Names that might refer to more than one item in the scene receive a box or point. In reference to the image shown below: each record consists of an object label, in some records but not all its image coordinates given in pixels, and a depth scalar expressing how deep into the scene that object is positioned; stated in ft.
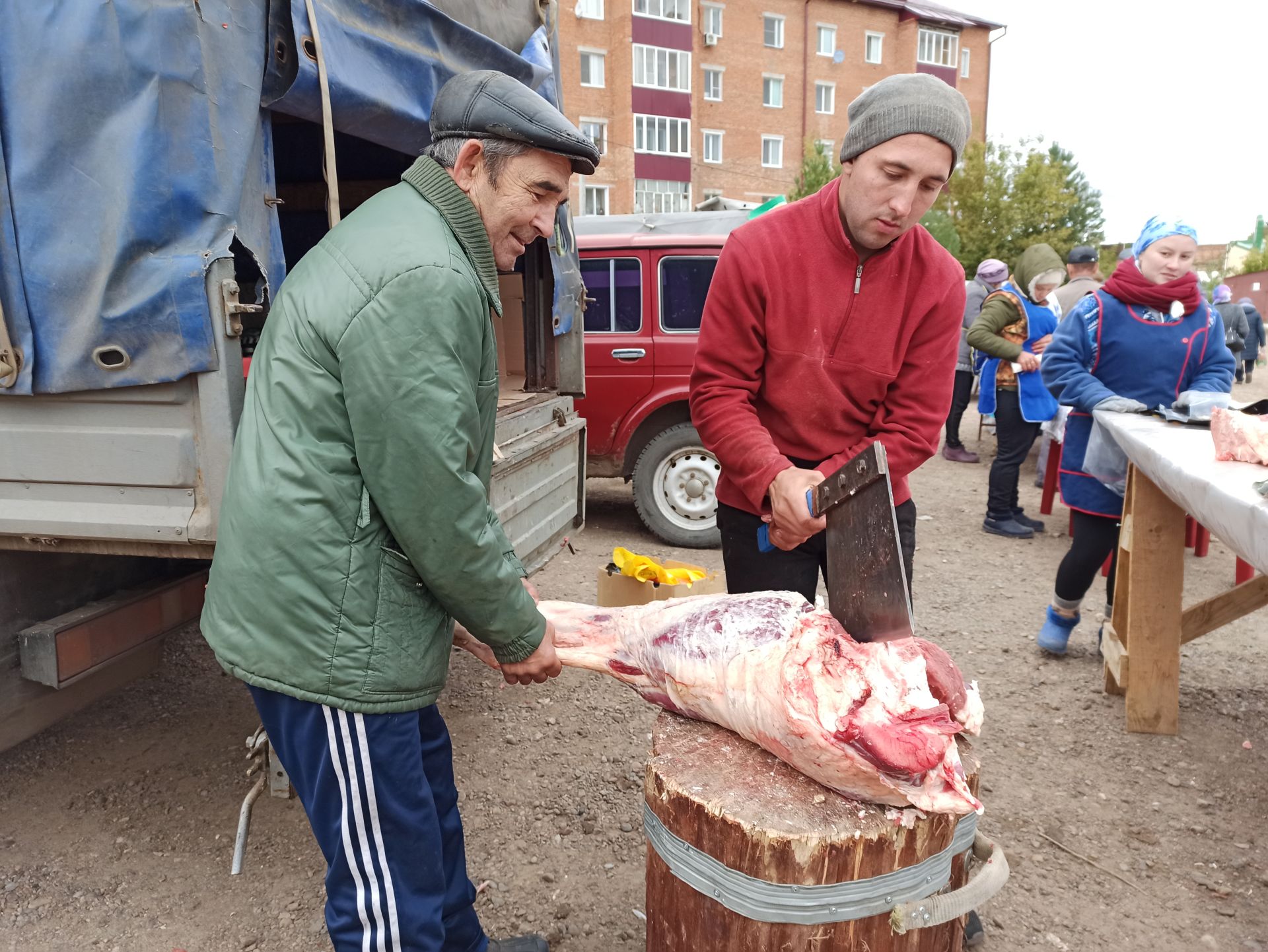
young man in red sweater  7.18
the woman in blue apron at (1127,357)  12.42
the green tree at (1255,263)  121.60
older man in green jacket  4.92
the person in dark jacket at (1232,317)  45.16
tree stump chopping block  5.11
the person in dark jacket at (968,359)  26.76
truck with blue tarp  6.61
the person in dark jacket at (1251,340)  51.39
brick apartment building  93.71
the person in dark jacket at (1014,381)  21.67
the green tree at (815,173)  79.01
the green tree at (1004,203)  73.46
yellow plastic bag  13.28
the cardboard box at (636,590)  13.12
